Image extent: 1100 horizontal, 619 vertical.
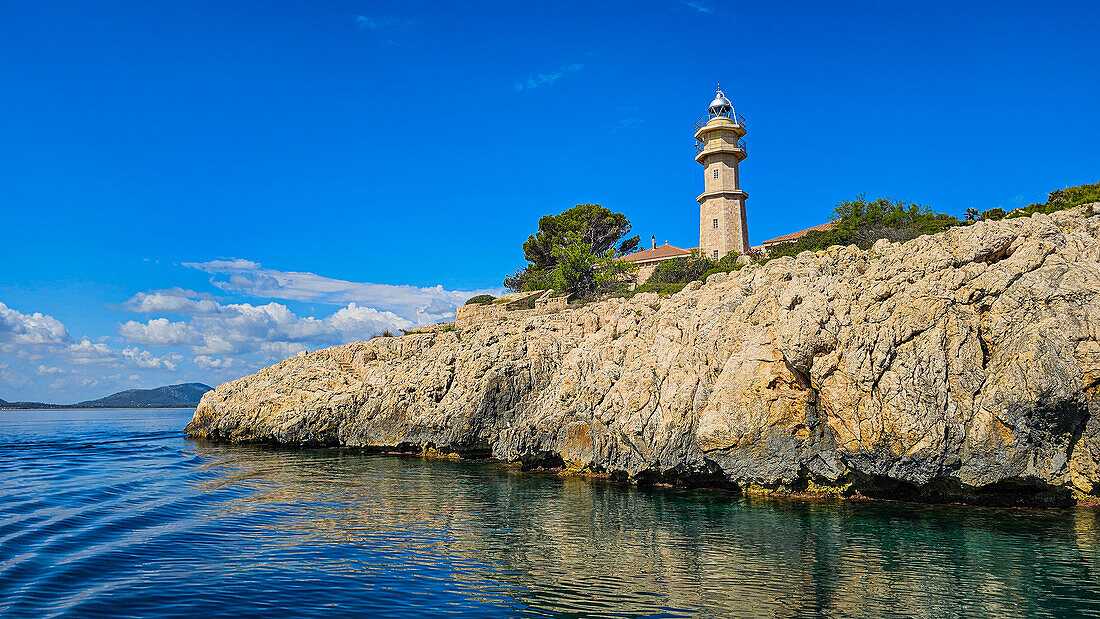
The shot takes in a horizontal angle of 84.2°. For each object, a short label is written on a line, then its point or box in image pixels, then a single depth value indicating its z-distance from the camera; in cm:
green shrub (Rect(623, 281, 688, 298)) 6091
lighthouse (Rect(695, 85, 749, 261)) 7794
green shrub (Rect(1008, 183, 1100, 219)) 4134
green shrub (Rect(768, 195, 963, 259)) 5275
